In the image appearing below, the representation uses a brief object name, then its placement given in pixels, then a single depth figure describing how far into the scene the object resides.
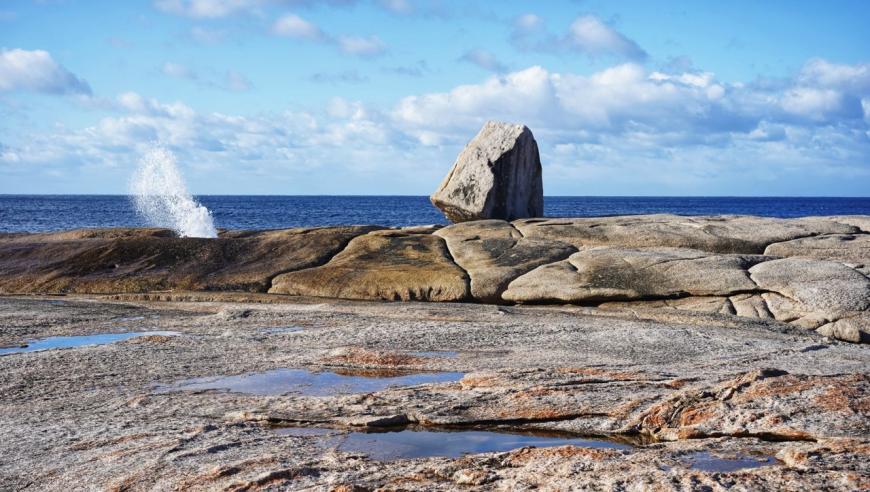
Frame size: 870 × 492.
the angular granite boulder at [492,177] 30.73
